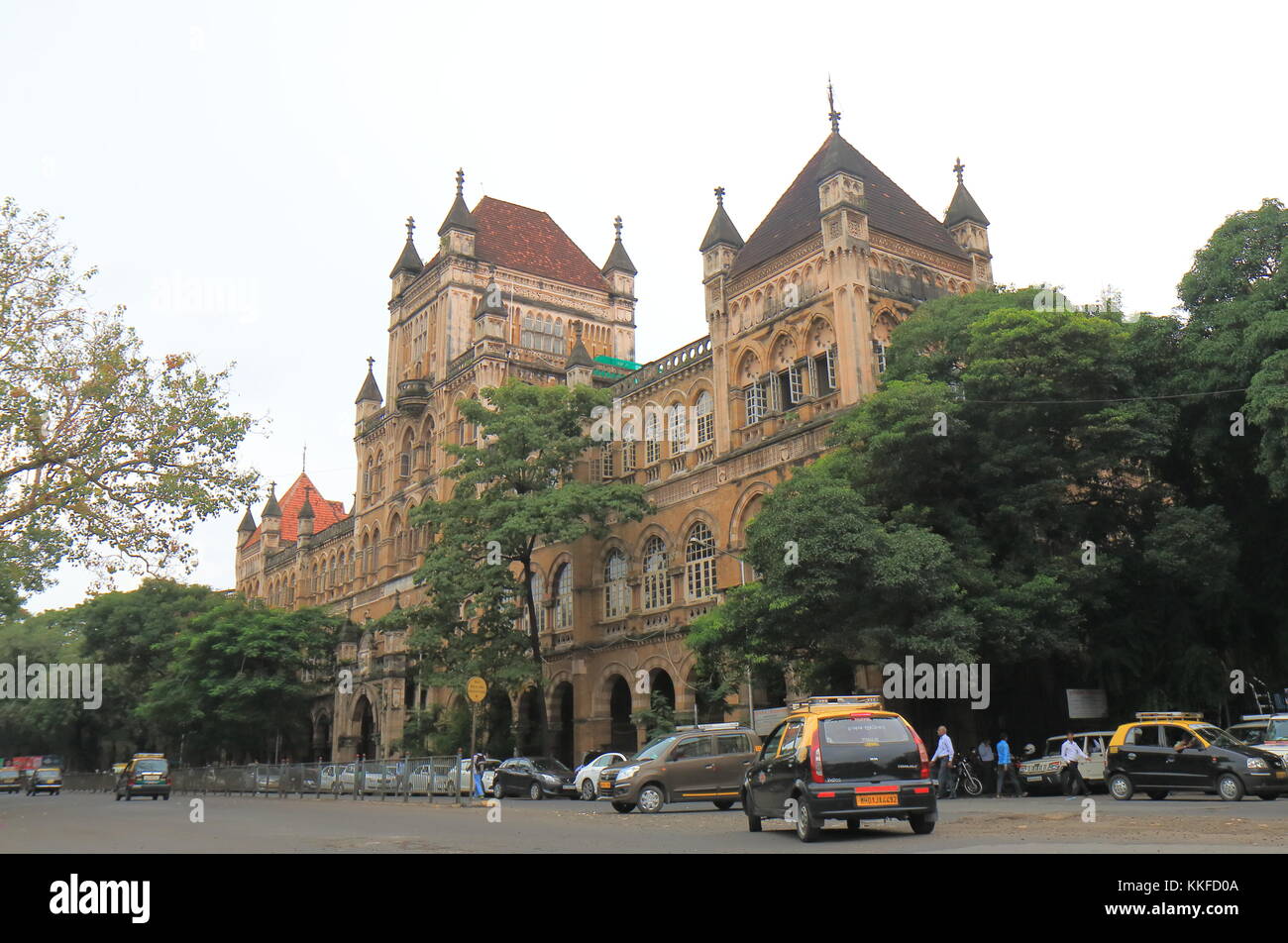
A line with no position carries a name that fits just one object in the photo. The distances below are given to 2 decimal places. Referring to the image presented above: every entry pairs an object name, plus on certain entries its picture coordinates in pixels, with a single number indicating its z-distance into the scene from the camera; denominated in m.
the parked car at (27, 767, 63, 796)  48.62
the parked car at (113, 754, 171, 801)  37.47
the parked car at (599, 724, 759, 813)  20.98
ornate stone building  32.59
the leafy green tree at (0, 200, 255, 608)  23.27
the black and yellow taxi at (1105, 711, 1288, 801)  17.78
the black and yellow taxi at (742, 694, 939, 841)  12.21
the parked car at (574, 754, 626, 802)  28.42
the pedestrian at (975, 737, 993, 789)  23.56
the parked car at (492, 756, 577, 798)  29.62
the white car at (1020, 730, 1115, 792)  22.39
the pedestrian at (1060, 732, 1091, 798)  21.70
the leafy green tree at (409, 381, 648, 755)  34.75
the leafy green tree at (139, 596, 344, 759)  48.72
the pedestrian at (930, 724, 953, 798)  21.78
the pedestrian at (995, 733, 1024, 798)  22.73
